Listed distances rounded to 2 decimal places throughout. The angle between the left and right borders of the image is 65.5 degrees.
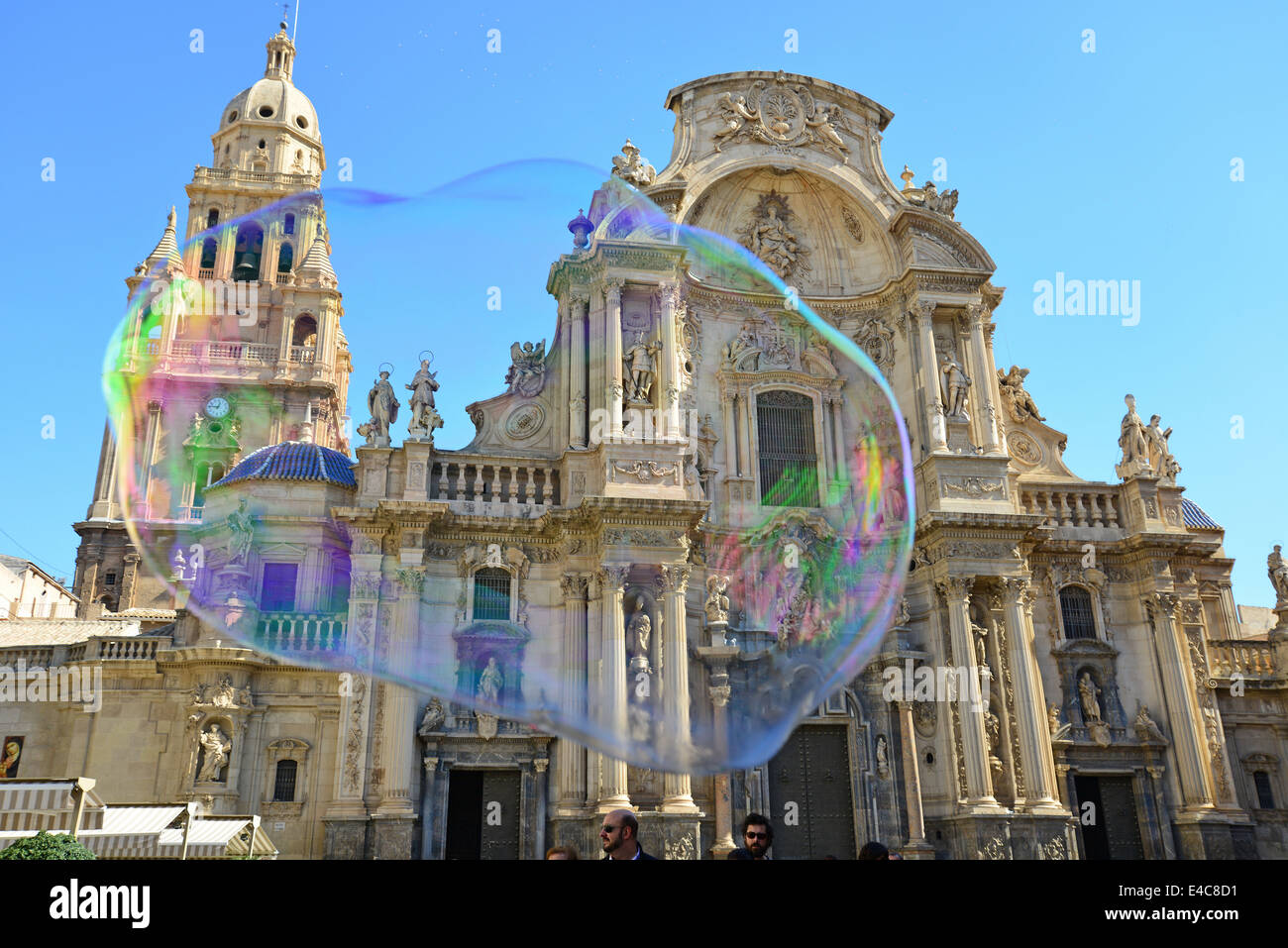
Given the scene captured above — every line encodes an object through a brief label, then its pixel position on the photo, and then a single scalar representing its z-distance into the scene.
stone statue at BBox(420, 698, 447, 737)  23.84
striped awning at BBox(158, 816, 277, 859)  17.73
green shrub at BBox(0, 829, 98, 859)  12.56
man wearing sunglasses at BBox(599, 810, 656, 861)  7.32
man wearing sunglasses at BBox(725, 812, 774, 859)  8.23
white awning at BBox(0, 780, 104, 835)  16.73
